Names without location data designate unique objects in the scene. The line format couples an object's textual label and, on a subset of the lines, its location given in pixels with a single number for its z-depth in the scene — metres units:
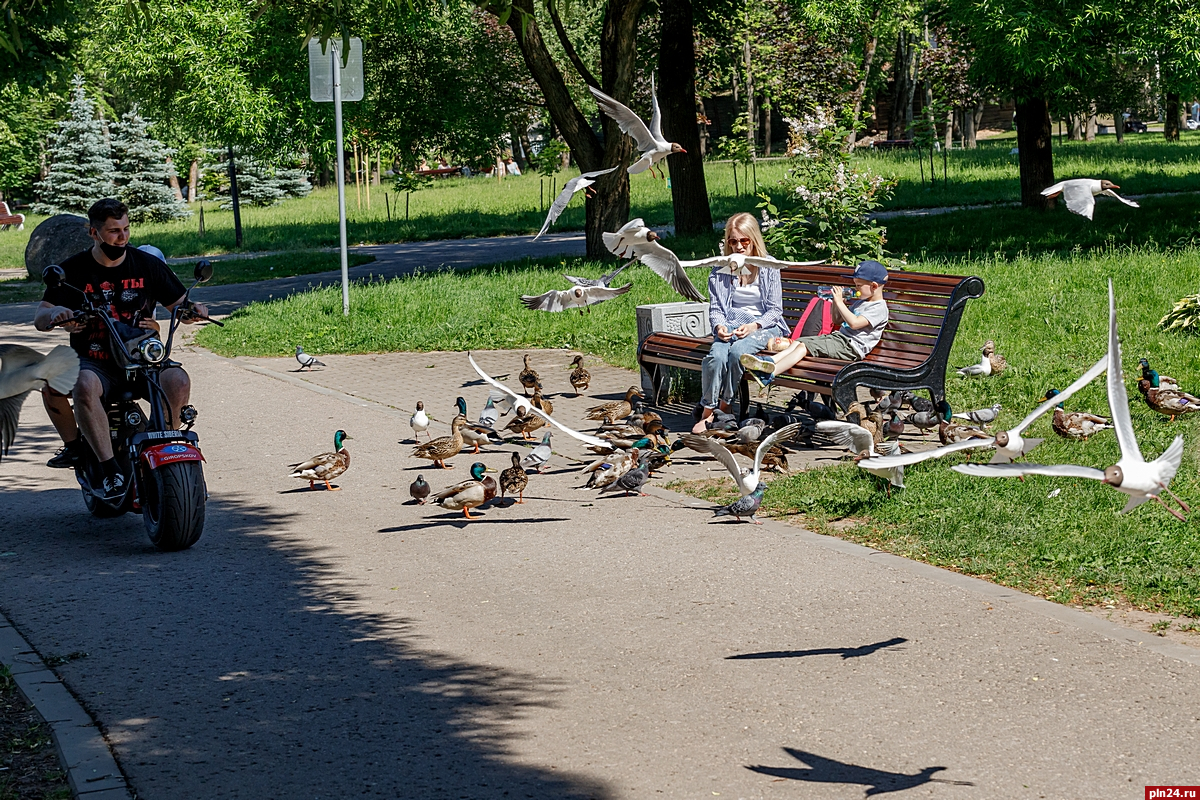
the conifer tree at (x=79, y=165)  46.16
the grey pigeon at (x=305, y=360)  13.69
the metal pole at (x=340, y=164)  15.31
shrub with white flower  14.01
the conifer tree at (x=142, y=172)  44.56
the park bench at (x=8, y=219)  42.09
